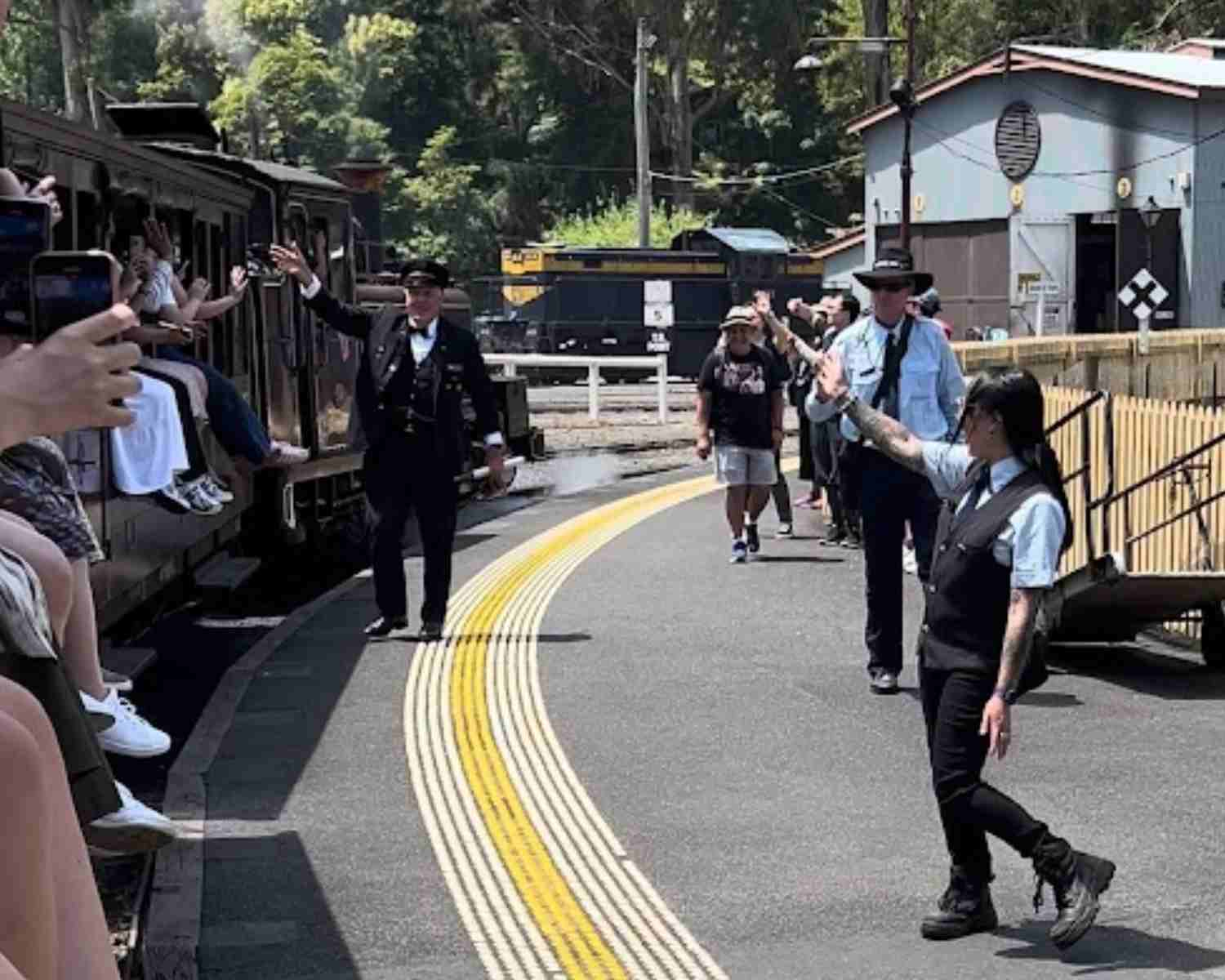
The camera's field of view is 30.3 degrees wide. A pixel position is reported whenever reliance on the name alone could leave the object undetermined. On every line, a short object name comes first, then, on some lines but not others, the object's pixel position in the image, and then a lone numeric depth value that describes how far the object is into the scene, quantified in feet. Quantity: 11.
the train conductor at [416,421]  36.94
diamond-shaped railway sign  101.04
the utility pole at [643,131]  178.29
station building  125.59
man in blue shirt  32.35
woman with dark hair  20.86
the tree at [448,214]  228.84
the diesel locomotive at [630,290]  168.86
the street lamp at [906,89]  118.32
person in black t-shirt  48.42
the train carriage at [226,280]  28.86
